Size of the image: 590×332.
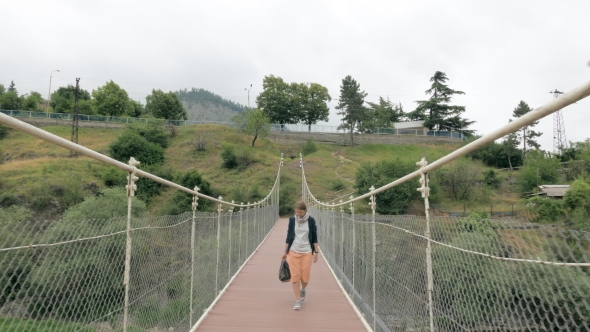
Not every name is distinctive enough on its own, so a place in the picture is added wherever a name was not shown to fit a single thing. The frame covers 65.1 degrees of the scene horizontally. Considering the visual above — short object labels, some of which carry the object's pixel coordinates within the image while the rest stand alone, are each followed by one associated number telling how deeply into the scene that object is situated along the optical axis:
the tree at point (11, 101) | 60.19
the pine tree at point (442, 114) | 58.32
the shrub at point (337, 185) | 42.00
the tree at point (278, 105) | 69.00
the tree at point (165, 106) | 66.38
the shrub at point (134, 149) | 47.12
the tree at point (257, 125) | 54.59
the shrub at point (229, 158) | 48.72
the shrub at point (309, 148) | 55.41
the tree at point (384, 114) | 64.22
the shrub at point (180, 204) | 27.89
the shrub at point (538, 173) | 37.53
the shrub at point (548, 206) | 21.84
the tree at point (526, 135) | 52.59
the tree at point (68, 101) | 63.09
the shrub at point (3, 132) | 46.89
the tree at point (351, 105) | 57.66
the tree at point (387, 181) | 27.00
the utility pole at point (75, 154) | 42.32
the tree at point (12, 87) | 94.44
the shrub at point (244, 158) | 48.75
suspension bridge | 1.64
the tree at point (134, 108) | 68.62
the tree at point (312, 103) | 69.00
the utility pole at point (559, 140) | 51.31
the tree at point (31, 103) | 62.24
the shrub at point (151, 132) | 52.03
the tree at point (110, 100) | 65.12
